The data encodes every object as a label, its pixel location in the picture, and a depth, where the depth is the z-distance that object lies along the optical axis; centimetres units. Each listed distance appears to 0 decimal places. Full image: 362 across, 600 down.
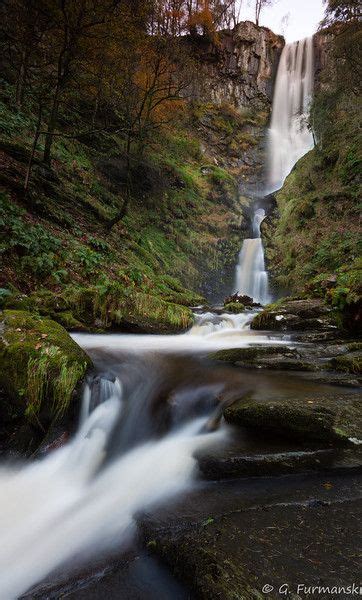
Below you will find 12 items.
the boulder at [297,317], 731
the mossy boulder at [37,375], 318
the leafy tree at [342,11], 1153
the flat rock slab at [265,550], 152
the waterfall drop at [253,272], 1620
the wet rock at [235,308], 1068
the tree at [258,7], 3425
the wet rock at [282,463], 251
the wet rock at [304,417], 271
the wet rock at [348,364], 447
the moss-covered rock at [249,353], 520
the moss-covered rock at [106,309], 611
